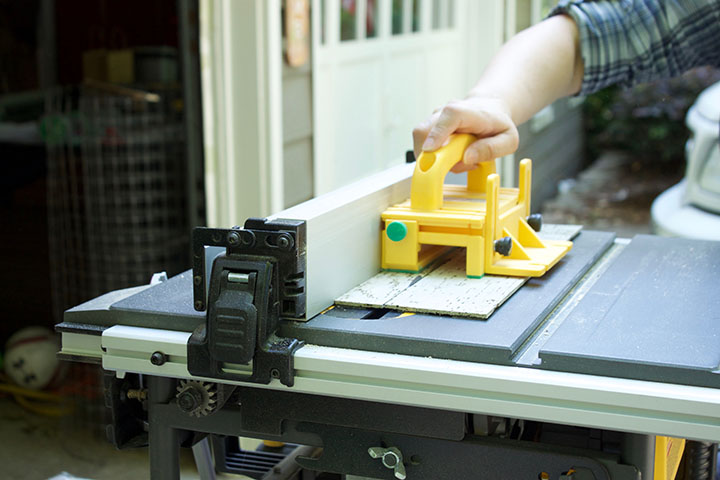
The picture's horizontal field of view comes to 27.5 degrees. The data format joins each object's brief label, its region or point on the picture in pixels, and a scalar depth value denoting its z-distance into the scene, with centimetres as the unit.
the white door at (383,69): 269
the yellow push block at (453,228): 140
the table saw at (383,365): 119
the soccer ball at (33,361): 280
